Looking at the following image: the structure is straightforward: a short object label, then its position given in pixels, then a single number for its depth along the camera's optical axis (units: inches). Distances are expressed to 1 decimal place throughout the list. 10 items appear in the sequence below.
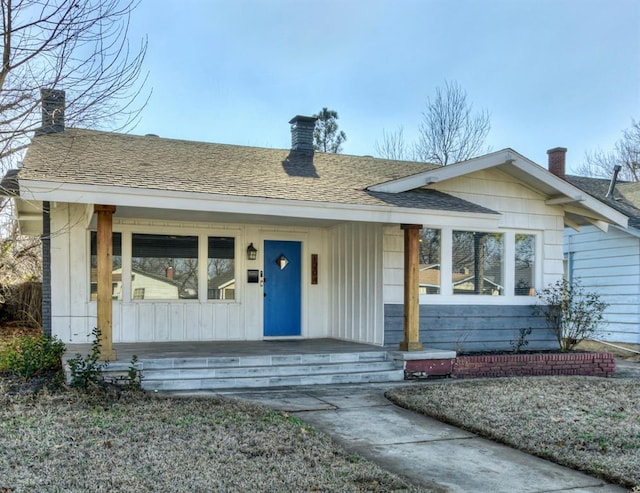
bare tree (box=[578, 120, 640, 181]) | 1087.6
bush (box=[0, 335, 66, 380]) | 292.8
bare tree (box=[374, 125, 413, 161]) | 1075.4
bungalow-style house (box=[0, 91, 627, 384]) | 346.3
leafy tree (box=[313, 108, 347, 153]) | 1069.8
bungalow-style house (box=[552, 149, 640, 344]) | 492.4
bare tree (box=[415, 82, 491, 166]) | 1001.5
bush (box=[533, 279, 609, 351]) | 397.7
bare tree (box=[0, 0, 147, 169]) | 207.9
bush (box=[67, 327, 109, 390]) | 259.9
